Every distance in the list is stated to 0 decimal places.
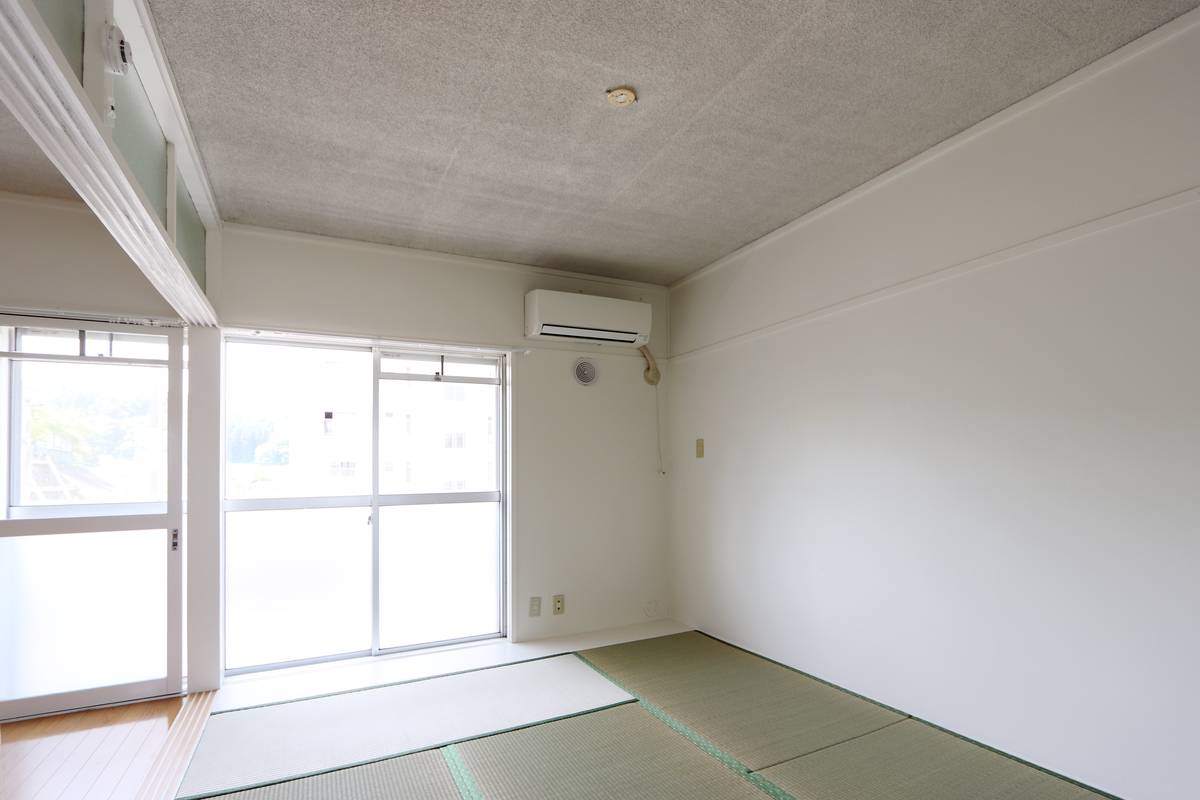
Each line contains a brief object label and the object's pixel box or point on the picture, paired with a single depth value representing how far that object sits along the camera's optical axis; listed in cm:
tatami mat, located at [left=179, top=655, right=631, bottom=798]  269
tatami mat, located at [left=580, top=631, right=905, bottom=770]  287
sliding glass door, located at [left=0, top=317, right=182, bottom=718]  325
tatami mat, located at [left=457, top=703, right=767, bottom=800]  248
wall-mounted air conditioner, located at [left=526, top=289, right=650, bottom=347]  444
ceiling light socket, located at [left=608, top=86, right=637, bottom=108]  244
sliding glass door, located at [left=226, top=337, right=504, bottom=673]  396
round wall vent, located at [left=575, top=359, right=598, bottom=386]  480
